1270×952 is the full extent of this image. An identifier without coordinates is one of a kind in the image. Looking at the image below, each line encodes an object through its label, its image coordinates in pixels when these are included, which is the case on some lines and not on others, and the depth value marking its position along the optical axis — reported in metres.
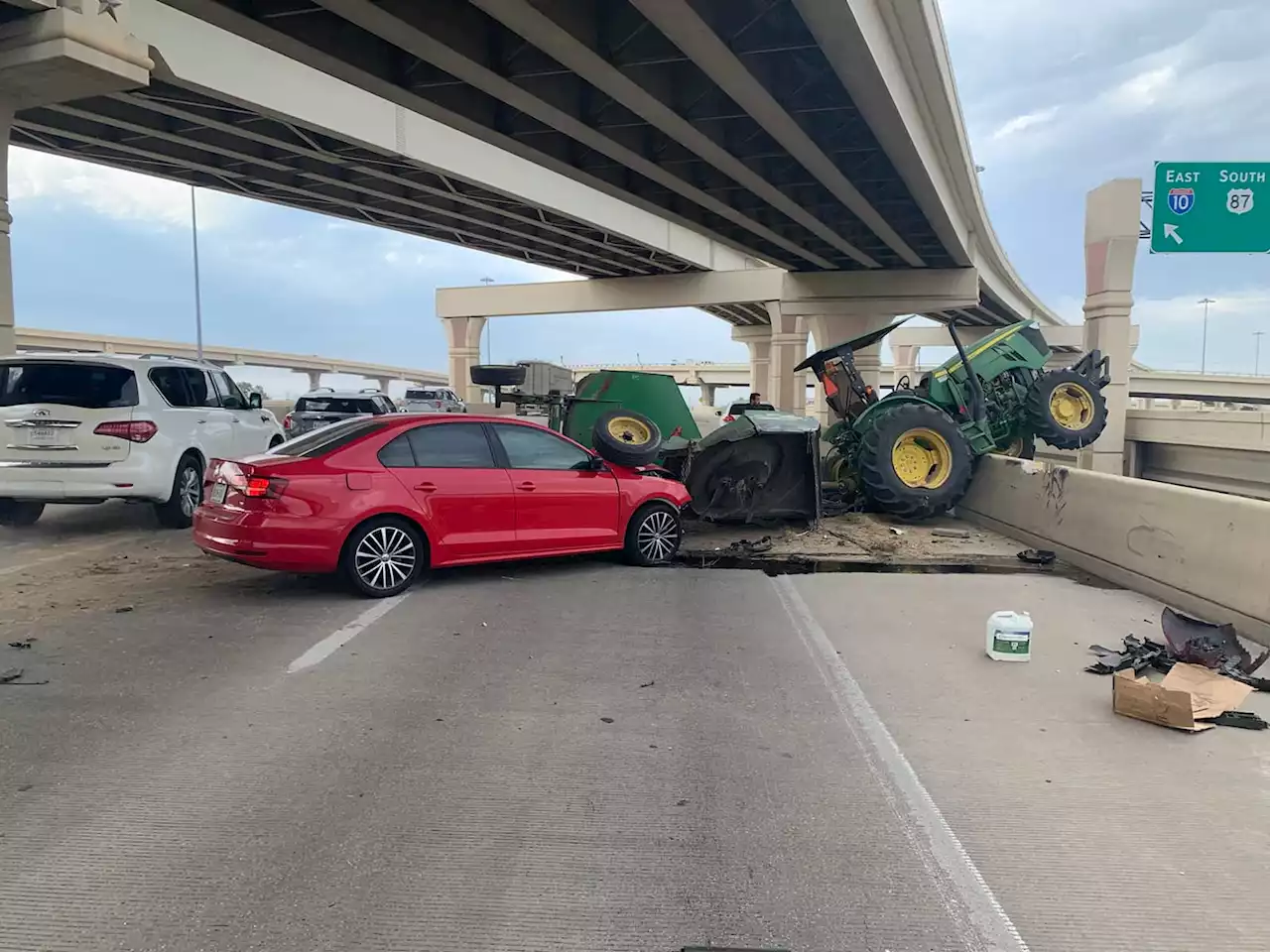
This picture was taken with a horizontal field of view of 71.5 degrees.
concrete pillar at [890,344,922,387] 81.50
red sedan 6.84
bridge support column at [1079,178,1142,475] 22.67
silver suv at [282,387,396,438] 17.39
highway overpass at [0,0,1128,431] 11.45
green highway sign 22.16
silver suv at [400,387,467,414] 31.00
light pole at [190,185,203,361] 39.94
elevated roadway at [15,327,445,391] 73.50
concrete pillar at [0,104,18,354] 14.84
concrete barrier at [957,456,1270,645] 6.32
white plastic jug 5.77
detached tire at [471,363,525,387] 16.59
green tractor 11.65
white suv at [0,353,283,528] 9.15
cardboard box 4.70
